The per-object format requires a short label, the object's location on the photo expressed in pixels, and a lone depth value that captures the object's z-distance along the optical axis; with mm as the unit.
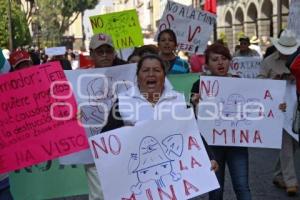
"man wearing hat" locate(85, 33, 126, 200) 5289
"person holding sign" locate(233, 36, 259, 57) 10828
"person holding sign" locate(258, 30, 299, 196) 6296
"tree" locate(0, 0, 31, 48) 34438
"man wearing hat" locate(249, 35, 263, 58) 14086
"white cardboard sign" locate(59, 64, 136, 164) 5145
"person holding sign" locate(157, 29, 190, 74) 6219
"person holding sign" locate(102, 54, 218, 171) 3744
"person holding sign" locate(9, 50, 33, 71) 5281
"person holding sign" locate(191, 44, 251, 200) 4770
